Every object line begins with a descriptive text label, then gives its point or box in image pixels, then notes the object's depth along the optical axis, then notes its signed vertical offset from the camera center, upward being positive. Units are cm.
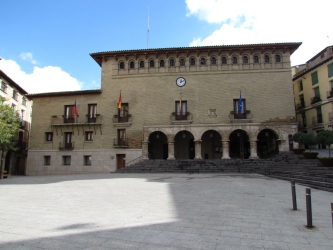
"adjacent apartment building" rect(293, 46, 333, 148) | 2609 +661
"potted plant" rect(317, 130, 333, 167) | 1580 +71
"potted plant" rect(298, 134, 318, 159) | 1777 +52
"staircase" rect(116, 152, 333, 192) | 1518 -141
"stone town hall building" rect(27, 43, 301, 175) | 2464 +443
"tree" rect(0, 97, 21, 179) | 2130 +245
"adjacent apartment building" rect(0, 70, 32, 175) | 3056 +439
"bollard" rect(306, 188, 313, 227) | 475 -119
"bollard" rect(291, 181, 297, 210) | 618 -128
